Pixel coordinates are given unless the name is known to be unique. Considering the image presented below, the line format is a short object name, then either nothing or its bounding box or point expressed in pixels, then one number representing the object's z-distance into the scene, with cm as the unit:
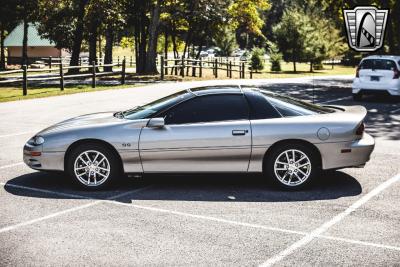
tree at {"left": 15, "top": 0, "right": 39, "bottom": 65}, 4419
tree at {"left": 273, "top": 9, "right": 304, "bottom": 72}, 5147
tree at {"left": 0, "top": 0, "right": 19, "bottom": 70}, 4525
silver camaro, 717
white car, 1853
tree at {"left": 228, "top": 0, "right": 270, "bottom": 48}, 3668
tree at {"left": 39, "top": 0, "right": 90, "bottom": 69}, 3847
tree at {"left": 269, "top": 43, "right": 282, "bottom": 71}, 5304
